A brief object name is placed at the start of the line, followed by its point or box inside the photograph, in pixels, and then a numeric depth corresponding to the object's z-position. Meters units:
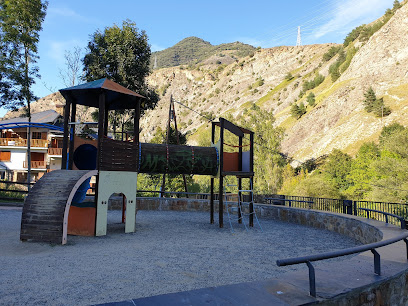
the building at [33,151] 40.56
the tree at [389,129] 42.69
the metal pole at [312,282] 3.29
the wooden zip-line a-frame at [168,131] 21.21
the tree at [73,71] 31.00
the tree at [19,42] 24.62
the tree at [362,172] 37.06
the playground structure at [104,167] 9.22
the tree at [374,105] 53.00
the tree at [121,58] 26.27
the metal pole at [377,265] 4.13
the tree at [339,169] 42.78
